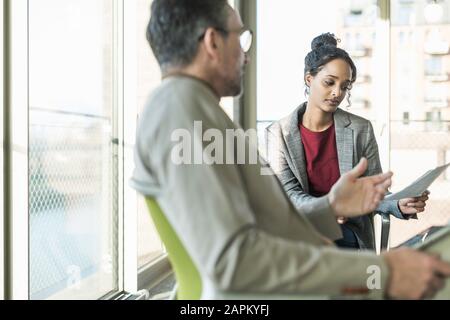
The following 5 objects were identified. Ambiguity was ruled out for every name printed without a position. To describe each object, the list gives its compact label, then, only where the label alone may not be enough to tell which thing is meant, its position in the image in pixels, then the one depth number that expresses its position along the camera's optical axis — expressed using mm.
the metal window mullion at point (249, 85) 4184
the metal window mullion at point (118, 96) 2977
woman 1683
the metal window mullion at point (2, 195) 1724
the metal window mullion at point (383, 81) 3807
